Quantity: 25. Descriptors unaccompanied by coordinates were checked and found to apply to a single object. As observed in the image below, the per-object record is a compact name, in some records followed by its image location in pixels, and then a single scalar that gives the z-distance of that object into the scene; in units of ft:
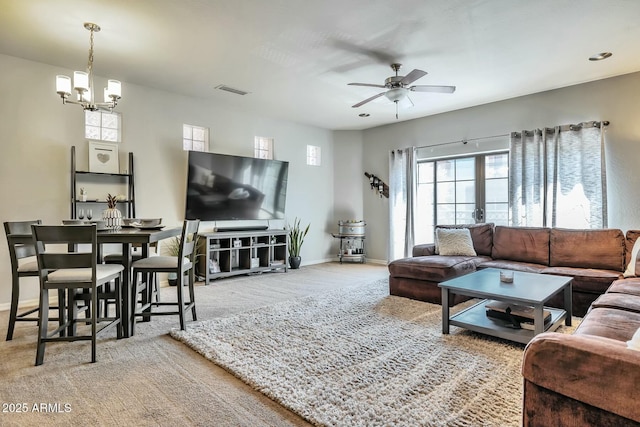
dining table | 8.31
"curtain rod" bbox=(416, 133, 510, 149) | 17.30
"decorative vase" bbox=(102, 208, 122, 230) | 9.63
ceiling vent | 15.31
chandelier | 9.16
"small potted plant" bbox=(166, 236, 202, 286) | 16.00
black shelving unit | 13.30
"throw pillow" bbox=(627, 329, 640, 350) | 3.81
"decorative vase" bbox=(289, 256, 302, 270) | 20.33
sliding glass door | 17.60
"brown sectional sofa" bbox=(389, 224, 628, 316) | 11.05
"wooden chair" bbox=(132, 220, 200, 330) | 9.46
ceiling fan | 11.99
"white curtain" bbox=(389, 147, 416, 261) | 20.38
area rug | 5.75
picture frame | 13.80
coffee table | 8.18
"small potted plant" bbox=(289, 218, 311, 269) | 20.38
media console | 16.42
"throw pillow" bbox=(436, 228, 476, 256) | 14.94
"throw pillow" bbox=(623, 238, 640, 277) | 10.77
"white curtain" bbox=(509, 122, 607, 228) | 14.32
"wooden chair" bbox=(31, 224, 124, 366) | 7.55
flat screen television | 16.66
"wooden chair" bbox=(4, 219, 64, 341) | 8.67
